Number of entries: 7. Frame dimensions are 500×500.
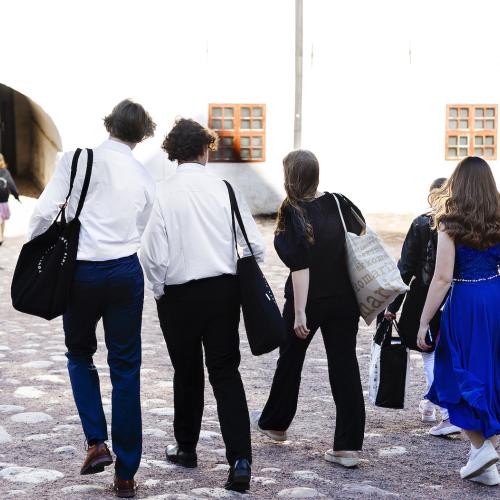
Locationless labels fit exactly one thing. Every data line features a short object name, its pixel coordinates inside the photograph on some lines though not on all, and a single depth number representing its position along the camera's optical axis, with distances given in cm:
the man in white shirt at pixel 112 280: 460
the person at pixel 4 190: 1580
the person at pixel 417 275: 592
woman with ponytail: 528
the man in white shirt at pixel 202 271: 475
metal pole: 2036
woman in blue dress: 508
